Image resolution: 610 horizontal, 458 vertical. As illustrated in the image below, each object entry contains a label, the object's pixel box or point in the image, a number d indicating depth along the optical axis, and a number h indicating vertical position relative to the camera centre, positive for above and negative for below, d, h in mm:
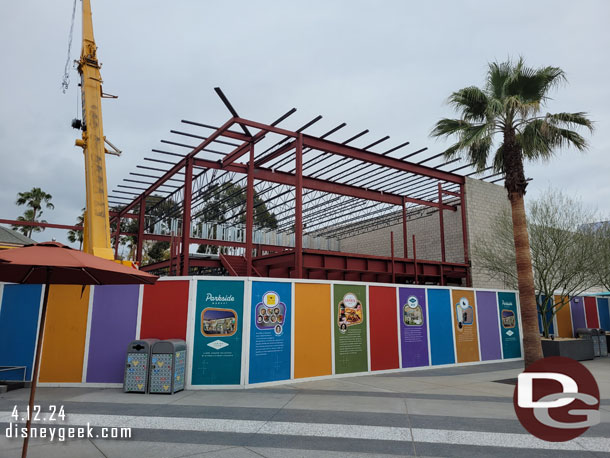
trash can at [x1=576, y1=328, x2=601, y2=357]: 17266 -479
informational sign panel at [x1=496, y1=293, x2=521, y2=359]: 15789 -27
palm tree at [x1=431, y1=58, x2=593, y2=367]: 12031 +5974
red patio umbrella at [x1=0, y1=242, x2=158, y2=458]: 4348 +621
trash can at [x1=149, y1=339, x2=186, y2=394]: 8820 -960
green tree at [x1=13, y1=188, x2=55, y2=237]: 46634 +13081
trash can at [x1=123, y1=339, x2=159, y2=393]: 8891 -972
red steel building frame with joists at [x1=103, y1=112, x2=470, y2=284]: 14625 +6246
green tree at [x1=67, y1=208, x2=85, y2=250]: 46856 +9470
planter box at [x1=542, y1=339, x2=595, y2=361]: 15055 -897
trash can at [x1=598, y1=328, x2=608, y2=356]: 17344 -825
